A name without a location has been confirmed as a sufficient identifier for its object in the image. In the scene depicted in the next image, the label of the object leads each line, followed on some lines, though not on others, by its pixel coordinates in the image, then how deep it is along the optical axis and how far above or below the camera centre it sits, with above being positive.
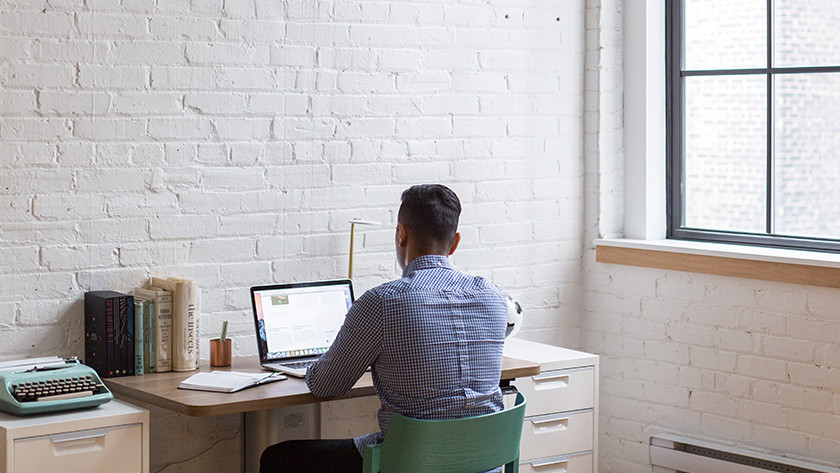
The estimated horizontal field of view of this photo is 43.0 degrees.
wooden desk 2.80 -0.43
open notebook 2.97 -0.41
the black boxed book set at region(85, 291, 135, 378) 3.13 -0.28
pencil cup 3.35 -0.36
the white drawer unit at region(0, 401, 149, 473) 2.61 -0.52
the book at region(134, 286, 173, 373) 3.22 -0.28
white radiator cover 3.77 -0.81
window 3.85 +0.44
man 2.74 -0.27
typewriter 2.72 -0.40
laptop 3.33 -0.26
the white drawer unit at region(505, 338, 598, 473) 3.69 -0.62
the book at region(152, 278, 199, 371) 3.24 -0.27
